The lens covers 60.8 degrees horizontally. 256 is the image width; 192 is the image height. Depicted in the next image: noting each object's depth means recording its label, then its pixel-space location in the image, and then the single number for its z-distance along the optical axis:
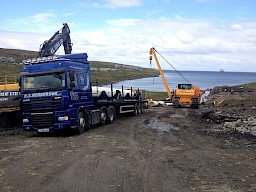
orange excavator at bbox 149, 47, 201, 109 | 21.64
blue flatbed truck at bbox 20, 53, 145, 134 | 9.06
